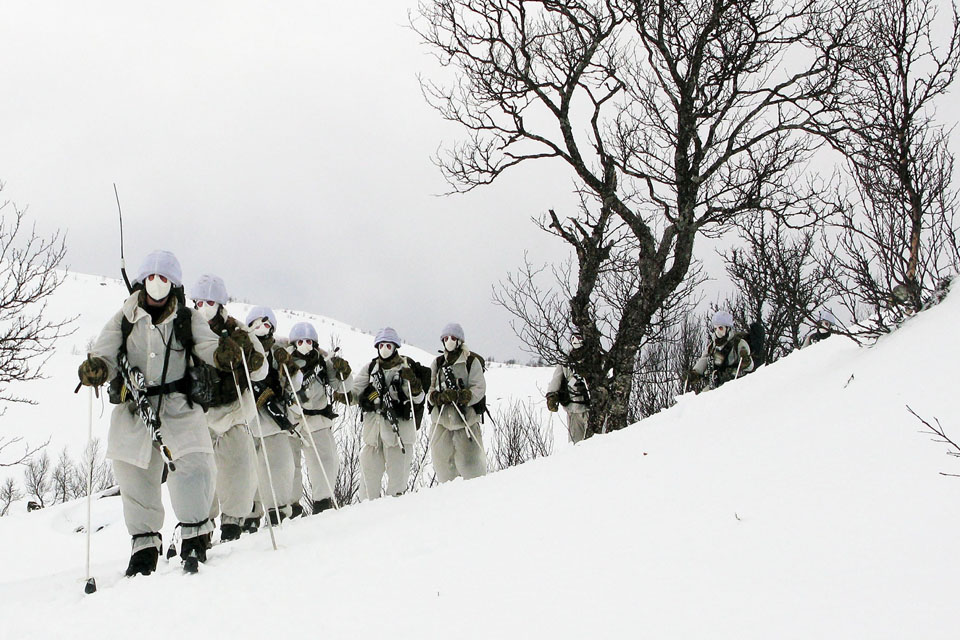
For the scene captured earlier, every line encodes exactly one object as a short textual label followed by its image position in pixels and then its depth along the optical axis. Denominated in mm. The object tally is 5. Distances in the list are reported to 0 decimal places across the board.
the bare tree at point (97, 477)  31062
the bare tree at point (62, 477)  31703
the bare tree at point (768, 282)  12977
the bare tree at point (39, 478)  30906
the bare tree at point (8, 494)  29017
